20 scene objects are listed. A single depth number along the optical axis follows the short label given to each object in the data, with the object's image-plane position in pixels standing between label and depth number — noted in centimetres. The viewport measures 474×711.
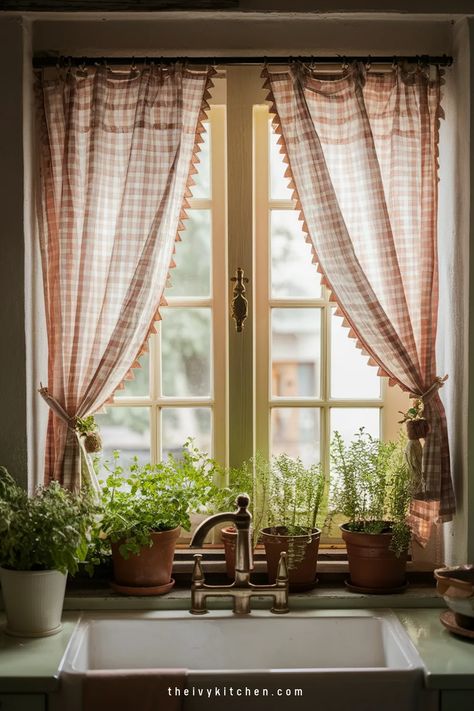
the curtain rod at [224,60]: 262
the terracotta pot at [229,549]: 261
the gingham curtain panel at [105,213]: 259
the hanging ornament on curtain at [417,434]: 259
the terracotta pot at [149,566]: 253
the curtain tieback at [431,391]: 259
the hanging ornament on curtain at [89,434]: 260
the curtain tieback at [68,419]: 258
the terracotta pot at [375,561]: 256
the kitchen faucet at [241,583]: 246
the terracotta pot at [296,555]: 254
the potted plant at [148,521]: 251
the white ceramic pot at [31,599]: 229
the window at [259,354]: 285
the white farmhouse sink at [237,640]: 242
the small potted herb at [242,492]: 263
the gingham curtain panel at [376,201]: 260
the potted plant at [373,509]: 256
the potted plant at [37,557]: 228
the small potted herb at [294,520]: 255
